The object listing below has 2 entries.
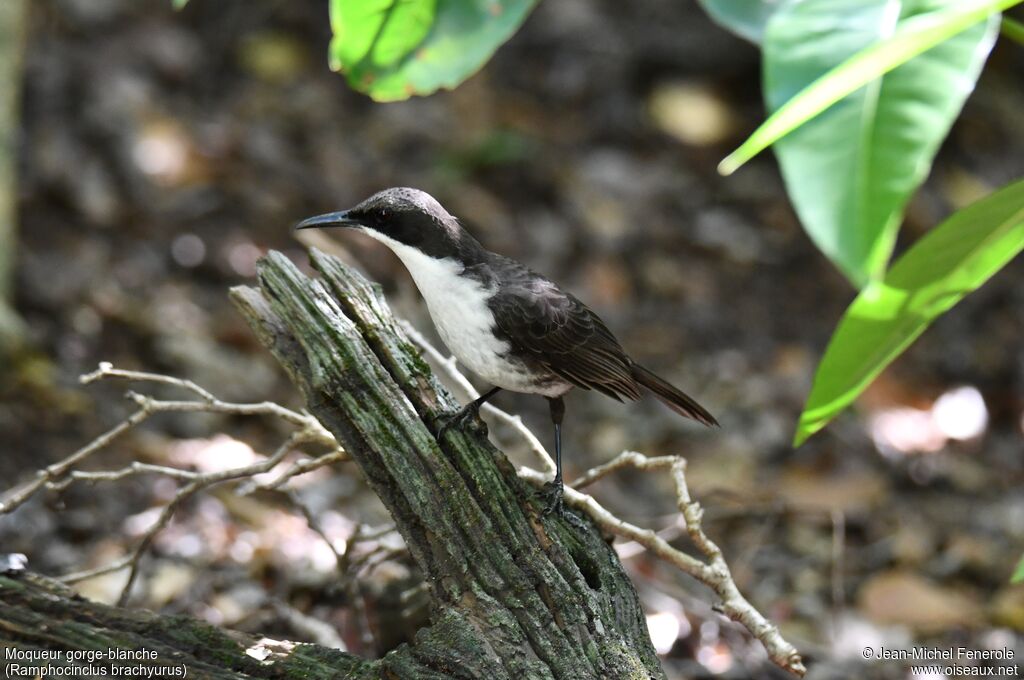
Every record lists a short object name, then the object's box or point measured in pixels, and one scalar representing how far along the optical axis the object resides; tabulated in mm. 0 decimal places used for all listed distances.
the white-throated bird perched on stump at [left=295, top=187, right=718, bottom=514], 7270
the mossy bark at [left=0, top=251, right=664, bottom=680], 5637
